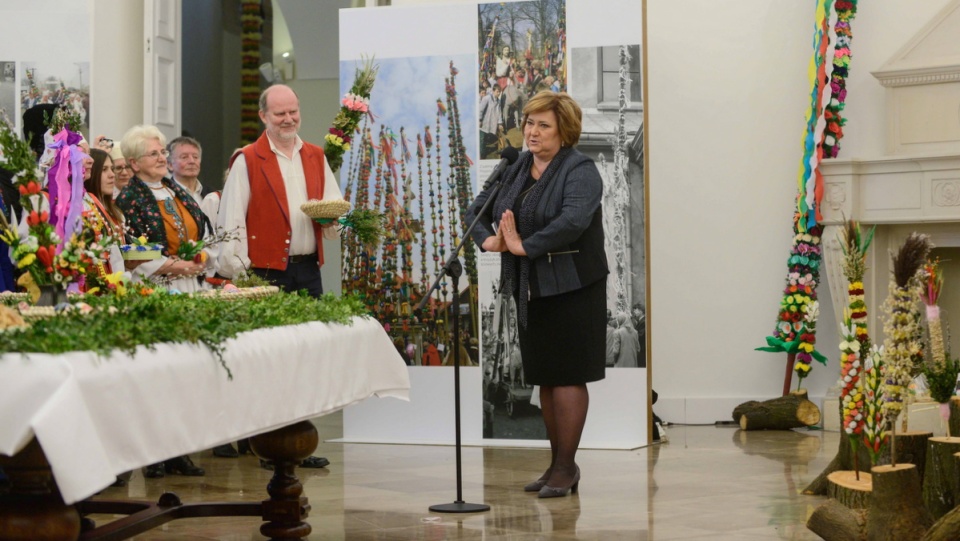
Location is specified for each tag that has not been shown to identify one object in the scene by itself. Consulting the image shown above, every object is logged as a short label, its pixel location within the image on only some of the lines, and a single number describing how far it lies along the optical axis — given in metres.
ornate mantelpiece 7.37
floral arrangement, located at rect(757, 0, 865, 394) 7.50
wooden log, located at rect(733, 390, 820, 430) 7.43
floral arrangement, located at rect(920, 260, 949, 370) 4.79
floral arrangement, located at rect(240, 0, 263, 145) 11.70
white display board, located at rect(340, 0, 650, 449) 6.51
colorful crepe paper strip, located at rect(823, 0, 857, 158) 7.52
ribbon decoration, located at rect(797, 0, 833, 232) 7.50
